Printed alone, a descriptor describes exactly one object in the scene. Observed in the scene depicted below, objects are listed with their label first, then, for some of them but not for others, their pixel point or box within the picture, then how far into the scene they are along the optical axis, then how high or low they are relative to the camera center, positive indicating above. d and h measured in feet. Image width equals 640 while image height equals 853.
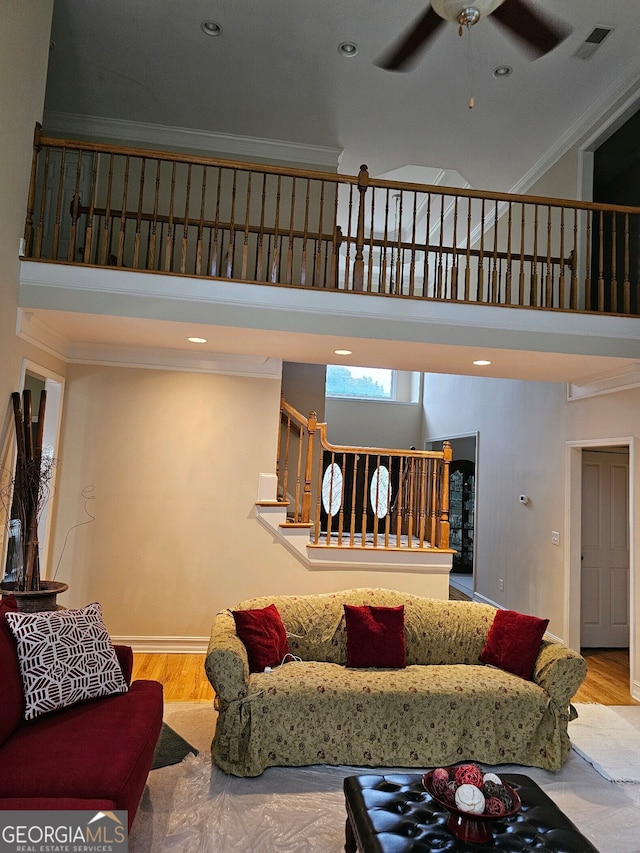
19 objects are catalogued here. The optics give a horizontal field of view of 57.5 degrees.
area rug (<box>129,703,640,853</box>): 8.46 -5.13
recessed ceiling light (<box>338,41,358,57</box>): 15.61 +11.79
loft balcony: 13.20 +4.17
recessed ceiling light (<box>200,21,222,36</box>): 15.11 +11.78
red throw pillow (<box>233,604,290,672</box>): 11.35 -3.02
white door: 19.63 -1.74
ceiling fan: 10.18 +8.57
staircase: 17.78 -0.89
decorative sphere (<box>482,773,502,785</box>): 7.13 -3.47
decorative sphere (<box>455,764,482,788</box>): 6.97 -3.37
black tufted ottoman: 6.54 -3.90
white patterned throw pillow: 8.46 -2.80
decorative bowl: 6.57 -3.77
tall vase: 11.80 -2.52
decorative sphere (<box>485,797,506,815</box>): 6.66 -3.56
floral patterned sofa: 10.35 -4.07
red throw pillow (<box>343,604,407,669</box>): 11.99 -3.05
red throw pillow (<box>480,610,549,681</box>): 11.74 -3.02
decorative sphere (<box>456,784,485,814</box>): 6.61 -3.47
